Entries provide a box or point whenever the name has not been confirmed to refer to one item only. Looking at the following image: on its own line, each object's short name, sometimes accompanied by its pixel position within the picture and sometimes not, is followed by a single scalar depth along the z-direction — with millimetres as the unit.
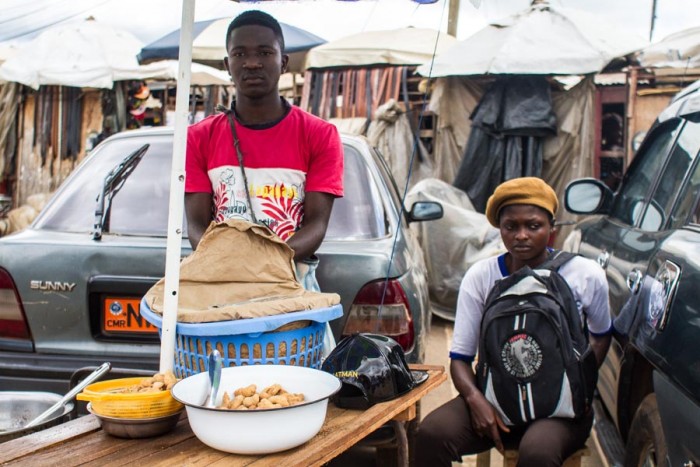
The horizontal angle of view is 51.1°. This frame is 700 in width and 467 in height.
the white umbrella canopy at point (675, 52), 8078
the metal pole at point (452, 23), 13598
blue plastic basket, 2086
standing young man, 2736
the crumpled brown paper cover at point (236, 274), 2273
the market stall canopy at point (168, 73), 11609
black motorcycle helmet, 2166
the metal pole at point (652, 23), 14980
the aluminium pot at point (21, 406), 2508
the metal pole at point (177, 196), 2096
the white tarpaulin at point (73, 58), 11969
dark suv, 2094
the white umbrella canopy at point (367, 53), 11539
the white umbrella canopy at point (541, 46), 8898
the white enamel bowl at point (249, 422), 1726
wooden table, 1750
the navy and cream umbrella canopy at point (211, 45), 12594
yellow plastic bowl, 1879
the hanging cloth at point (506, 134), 9227
